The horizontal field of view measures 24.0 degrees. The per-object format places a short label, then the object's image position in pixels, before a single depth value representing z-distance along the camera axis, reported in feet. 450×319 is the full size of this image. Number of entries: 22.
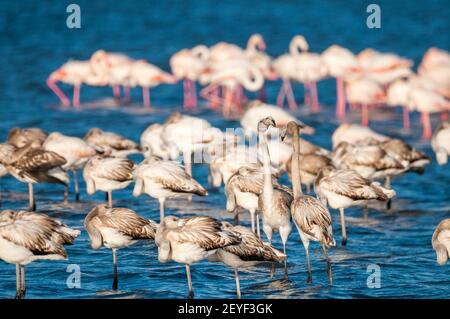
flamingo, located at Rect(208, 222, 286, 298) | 33.06
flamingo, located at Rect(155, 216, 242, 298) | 31.96
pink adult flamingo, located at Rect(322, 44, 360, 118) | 75.77
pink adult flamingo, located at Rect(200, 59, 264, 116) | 69.87
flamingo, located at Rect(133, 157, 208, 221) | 41.16
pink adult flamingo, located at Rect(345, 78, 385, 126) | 70.10
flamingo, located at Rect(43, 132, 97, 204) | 47.78
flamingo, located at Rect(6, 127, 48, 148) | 50.06
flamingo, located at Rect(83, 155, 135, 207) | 43.37
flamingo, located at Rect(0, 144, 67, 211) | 44.60
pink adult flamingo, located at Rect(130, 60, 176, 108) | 75.61
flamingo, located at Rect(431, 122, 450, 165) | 52.65
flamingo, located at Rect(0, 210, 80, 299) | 32.04
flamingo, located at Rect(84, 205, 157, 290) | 34.58
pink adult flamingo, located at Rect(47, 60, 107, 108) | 77.46
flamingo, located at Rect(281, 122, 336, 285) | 34.81
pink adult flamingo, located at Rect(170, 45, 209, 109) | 76.02
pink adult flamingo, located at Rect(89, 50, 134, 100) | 76.74
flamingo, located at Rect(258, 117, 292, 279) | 36.01
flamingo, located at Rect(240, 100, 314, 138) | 56.54
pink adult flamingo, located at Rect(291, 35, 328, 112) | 76.18
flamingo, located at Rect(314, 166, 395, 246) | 40.16
